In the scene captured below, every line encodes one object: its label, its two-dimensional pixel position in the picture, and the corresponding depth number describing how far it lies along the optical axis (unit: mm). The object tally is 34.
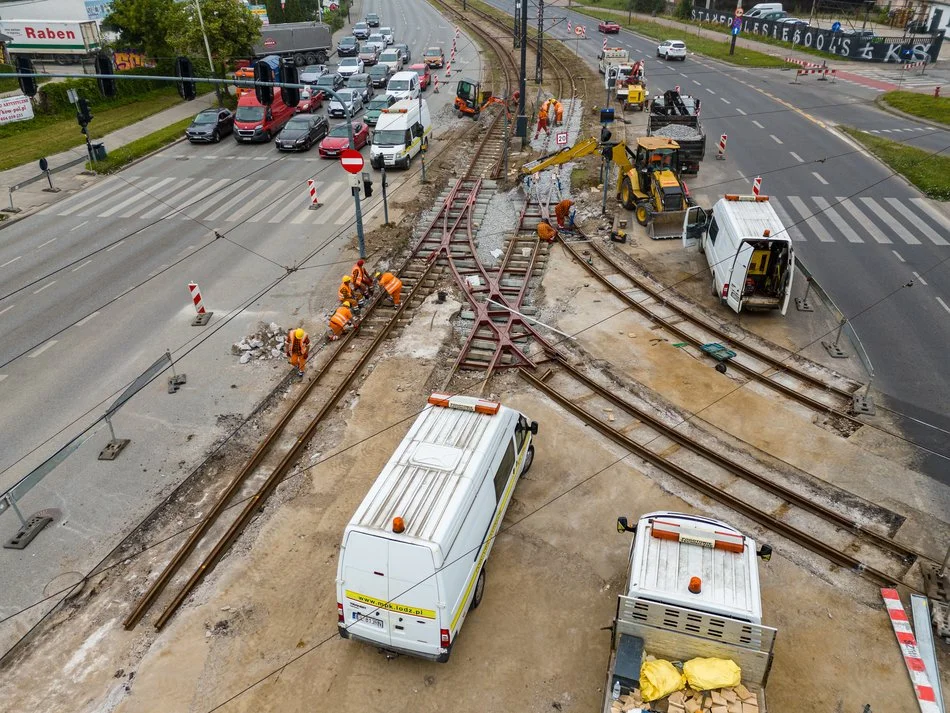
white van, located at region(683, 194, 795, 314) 16828
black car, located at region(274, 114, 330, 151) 32531
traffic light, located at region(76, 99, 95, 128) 27625
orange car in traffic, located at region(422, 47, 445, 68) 50938
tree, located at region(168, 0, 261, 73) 38812
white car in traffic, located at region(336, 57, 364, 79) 44725
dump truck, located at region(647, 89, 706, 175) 27766
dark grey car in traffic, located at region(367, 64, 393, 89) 45250
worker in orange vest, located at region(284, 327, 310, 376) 15476
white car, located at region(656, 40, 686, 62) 54188
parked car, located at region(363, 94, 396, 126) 34188
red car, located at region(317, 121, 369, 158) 31359
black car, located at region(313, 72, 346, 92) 41125
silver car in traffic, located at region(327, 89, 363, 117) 36344
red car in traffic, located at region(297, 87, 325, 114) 37878
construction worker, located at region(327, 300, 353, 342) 16953
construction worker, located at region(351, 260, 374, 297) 18141
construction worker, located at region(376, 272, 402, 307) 18203
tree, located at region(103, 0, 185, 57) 40203
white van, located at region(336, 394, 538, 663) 8398
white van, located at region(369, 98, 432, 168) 28906
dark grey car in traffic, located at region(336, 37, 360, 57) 53344
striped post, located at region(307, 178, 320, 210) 25206
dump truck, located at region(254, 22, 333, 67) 50188
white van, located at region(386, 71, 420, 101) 37469
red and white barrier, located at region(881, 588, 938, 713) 8573
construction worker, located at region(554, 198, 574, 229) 22953
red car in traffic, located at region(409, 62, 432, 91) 45116
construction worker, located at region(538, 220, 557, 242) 22281
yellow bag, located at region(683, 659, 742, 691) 7824
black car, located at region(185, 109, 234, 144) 34688
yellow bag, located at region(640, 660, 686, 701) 7832
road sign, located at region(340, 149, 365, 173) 19811
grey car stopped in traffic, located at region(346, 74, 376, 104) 39619
